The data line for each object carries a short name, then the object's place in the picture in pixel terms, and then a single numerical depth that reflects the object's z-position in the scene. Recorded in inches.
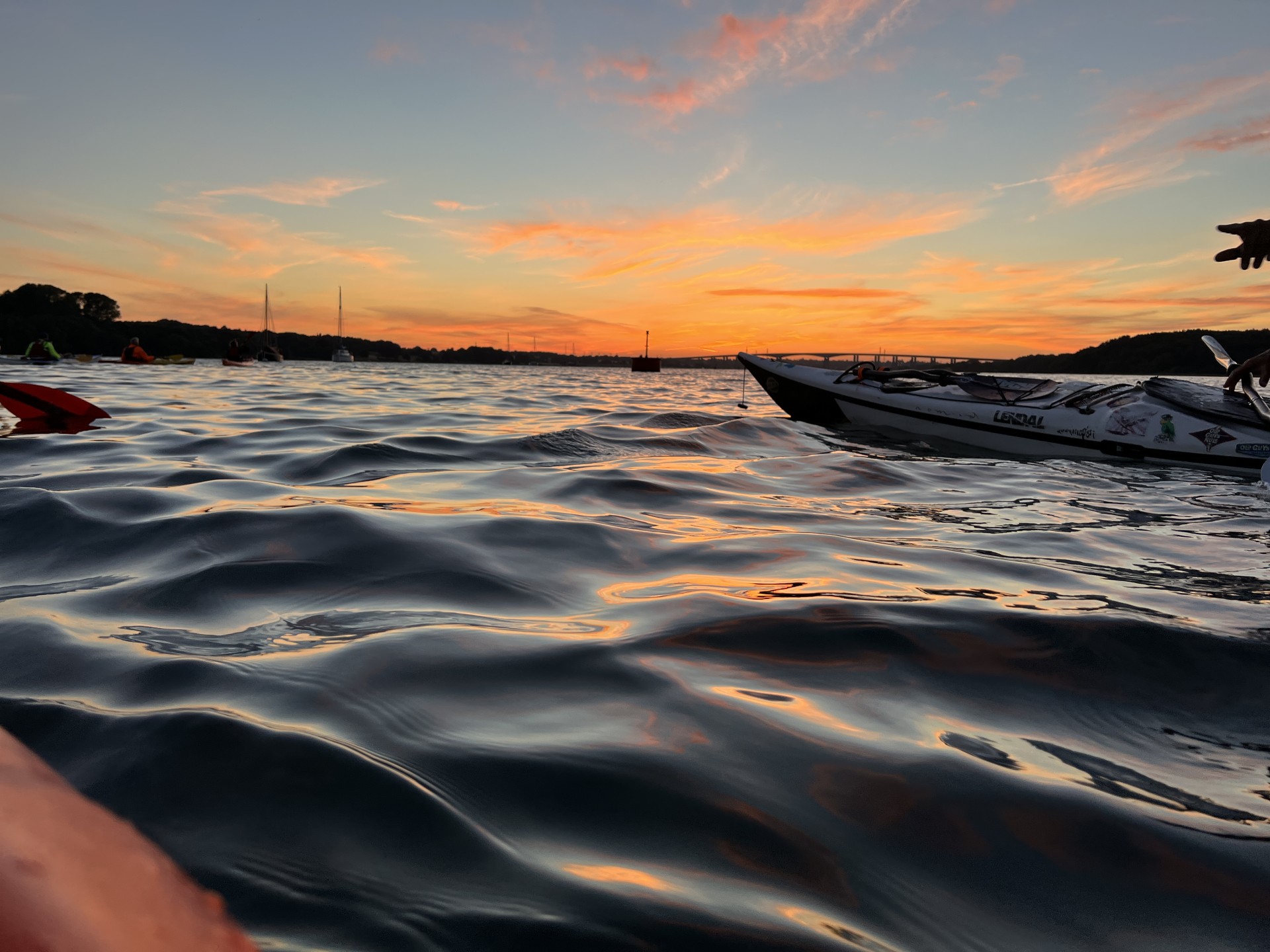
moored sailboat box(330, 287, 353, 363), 4736.7
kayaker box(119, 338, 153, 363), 1423.5
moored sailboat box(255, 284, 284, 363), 2905.3
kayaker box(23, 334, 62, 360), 1302.4
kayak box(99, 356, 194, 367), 1625.4
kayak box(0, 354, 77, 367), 1332.4
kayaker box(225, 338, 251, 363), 1742.1
